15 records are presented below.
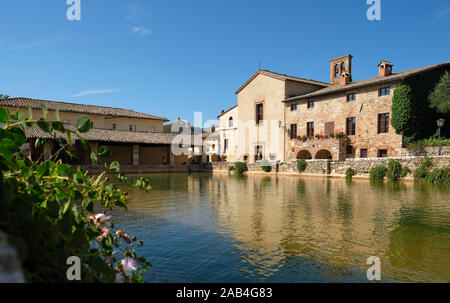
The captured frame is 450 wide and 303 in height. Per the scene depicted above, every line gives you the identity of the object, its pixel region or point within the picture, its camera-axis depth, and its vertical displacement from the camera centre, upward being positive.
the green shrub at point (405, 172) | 20.34 -1.06
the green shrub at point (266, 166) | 30.11 -0.94
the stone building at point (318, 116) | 26.19 +4.24
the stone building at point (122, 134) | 32.03 +2.52
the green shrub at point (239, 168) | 31.02 -1.19
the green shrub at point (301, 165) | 27.41 -0.77
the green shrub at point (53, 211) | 1.24 -0.27
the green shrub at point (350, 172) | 23.47 -1.23
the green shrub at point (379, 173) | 21.00 -1.16
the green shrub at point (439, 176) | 17.75 -1.22
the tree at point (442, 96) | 23.36 +4.88
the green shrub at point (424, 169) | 19.16 -0.82
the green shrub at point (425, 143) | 21.23 +0.96
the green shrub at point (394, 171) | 20.42 -1.00
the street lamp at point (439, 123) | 20.02 +2.25
